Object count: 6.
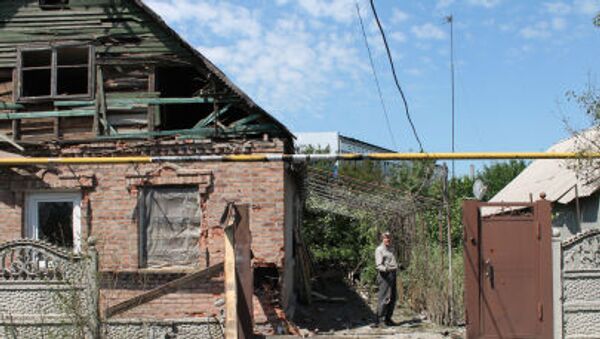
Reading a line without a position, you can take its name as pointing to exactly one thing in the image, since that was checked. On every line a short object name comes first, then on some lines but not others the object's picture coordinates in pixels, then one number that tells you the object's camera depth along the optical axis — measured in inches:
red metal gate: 304.8
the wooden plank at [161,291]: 290.2
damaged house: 416.8
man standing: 454.0
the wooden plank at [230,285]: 261.0
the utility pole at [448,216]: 420.2
